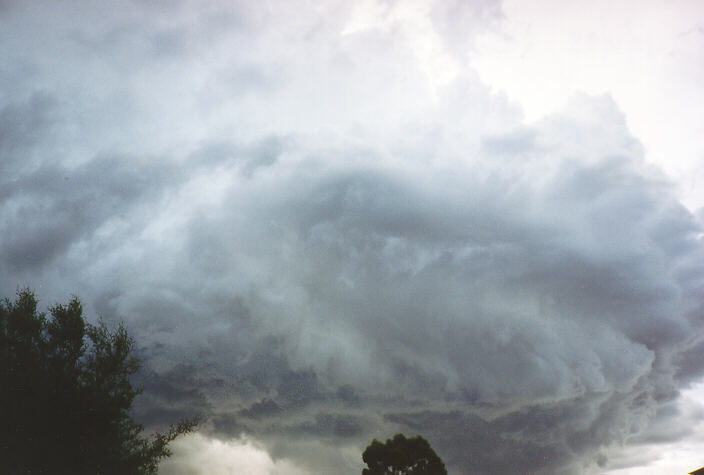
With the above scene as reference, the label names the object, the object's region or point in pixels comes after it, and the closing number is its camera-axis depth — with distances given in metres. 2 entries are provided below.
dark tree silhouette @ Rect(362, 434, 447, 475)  48.56
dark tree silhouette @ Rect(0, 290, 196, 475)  23.22
